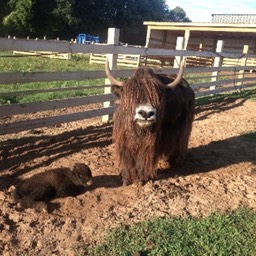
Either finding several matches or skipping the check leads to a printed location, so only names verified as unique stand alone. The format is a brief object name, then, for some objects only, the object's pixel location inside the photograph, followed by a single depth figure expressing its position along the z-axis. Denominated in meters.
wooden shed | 28.06
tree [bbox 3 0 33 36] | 39.06
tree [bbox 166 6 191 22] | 69.88
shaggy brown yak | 4.64
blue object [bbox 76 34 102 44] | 38.09
